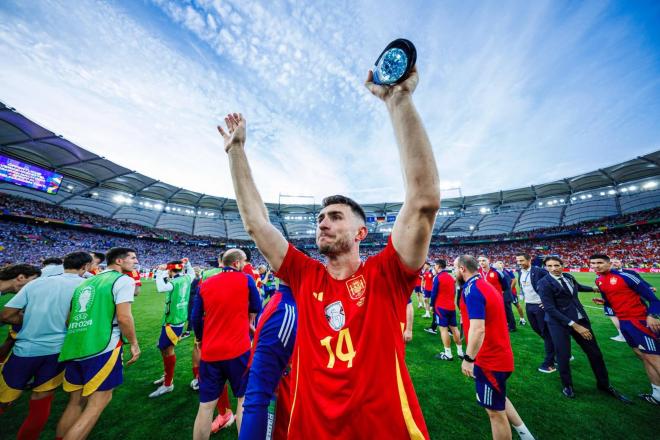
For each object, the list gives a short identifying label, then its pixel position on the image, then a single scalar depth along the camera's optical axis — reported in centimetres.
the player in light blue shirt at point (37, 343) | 288
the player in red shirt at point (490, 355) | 278
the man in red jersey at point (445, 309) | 573
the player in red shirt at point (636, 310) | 380
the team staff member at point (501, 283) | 673
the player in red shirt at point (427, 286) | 1024
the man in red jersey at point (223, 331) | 289
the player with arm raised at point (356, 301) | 117
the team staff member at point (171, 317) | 428
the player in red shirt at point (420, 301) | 1240
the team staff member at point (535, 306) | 496
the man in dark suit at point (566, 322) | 402
